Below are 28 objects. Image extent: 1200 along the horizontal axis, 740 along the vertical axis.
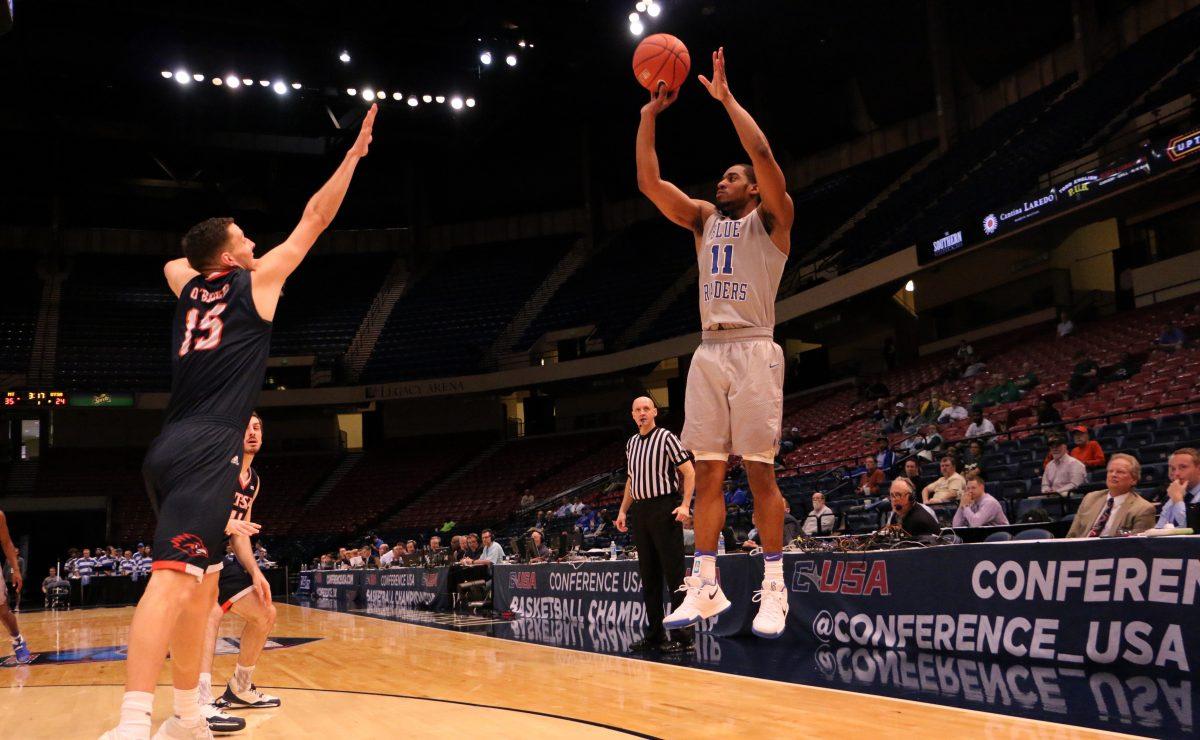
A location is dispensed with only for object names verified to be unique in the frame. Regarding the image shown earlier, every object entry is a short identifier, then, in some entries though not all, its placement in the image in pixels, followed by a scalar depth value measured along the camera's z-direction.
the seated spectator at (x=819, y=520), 10.58
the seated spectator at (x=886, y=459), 13.19
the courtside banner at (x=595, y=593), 8.00
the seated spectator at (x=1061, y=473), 9.34
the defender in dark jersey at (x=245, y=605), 5.23
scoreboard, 27.53
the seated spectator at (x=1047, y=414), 12.34
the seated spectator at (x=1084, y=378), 13.82
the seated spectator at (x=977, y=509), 8.34
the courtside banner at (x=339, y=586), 18.42
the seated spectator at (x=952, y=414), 15.18
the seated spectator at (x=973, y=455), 11.45
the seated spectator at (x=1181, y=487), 6.36
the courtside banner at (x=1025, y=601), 4.87
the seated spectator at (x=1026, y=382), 15.13
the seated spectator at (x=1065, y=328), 17.45
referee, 7.52
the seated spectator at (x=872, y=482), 12.45
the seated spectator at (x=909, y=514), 7.34
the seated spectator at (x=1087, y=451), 10.30
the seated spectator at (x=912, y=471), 10.61
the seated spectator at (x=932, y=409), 15.68
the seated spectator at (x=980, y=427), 13.57
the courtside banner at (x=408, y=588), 14.53
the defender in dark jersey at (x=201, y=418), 2.99
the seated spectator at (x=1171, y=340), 13.49
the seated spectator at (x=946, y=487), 10.03
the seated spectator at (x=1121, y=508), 6.21
